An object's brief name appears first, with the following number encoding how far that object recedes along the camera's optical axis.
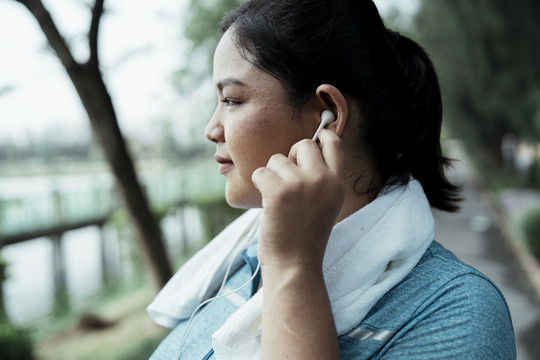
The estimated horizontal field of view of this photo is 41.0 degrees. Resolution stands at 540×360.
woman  0.57
